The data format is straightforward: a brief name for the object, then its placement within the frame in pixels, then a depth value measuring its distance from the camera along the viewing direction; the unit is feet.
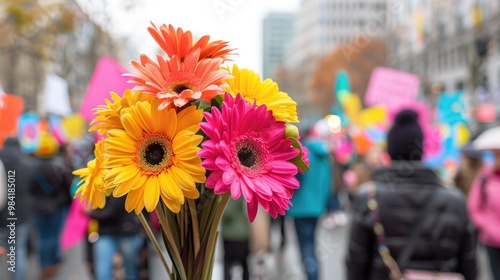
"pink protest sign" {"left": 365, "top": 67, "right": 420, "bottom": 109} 26.41
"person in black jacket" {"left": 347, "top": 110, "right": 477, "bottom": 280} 8.46
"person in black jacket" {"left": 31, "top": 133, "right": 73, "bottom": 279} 18.66
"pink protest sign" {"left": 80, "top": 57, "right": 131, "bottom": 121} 10.78
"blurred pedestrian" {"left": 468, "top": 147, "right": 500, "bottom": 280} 12.44
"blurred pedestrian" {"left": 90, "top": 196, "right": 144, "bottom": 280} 14.12
